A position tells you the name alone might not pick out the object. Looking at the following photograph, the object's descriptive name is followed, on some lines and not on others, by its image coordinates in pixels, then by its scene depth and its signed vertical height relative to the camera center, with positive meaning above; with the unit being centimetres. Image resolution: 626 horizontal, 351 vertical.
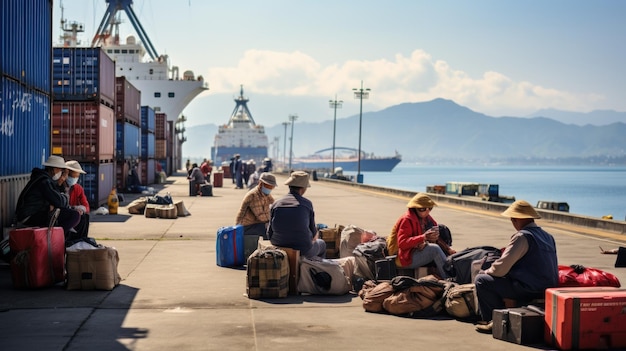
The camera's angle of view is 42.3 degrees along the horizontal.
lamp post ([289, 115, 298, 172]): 16123 +673
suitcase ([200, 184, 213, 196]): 3904 -199
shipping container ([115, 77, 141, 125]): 3609 +210
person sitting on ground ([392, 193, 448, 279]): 992 -106
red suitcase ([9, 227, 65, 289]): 1048 -145
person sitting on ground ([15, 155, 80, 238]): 1109 -82
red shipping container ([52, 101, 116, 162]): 2691 +54
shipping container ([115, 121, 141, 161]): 3597 +28
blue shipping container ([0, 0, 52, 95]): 1424 +198
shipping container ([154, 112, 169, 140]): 6844 +182
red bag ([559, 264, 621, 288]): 851 -126
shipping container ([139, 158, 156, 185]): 4932 -152
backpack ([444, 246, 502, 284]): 973 -131
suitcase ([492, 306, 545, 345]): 772 -163
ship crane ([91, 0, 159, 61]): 10462 +1691
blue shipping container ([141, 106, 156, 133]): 5147 +181
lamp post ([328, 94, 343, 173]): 11925 +714
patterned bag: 997 -154
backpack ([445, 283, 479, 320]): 877 -161
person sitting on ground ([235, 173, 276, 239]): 1397 -110
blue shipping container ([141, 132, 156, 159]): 5040 +14
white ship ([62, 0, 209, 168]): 9438 +831
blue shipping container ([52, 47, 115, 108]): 2697 +234
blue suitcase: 1313 -159
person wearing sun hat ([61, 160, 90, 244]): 1199 -88
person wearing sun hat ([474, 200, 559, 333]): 815 -112
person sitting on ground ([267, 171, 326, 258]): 1070 -94
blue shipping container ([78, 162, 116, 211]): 2669 -123
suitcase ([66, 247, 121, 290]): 1045 -160
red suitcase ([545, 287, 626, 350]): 745 -150
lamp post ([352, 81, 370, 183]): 9969 +738
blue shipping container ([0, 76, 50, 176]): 1430 +32
